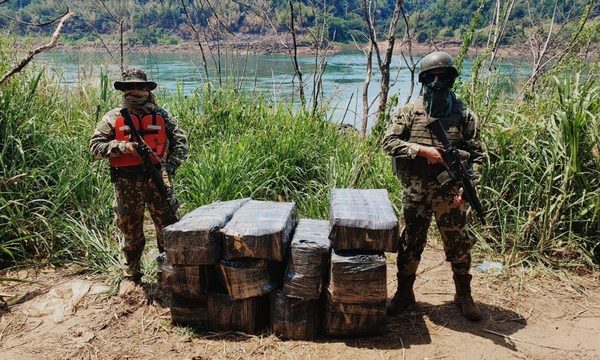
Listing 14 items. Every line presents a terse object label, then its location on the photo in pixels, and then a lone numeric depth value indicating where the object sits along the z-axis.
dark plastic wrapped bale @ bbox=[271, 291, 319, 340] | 2.89
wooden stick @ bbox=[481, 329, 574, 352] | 3.01
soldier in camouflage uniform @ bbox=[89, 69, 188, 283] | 3.20
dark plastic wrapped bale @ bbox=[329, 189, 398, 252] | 2.76
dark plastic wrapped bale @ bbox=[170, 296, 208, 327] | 3.04
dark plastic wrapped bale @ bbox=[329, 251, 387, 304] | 2.75
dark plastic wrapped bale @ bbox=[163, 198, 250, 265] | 2.83
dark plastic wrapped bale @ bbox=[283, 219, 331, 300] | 2.83
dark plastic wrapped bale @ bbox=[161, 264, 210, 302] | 2.93
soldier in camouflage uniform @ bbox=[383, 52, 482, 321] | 2.96
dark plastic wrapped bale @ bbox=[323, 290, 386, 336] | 2.85
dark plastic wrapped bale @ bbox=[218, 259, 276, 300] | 2.85
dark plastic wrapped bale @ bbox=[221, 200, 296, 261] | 2.80
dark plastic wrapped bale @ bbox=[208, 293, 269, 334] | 2.96
